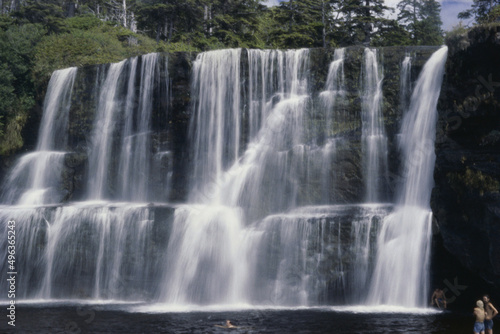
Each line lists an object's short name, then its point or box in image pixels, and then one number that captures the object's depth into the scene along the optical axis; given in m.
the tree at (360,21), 40.25
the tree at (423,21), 42.00
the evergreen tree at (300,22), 41.16
